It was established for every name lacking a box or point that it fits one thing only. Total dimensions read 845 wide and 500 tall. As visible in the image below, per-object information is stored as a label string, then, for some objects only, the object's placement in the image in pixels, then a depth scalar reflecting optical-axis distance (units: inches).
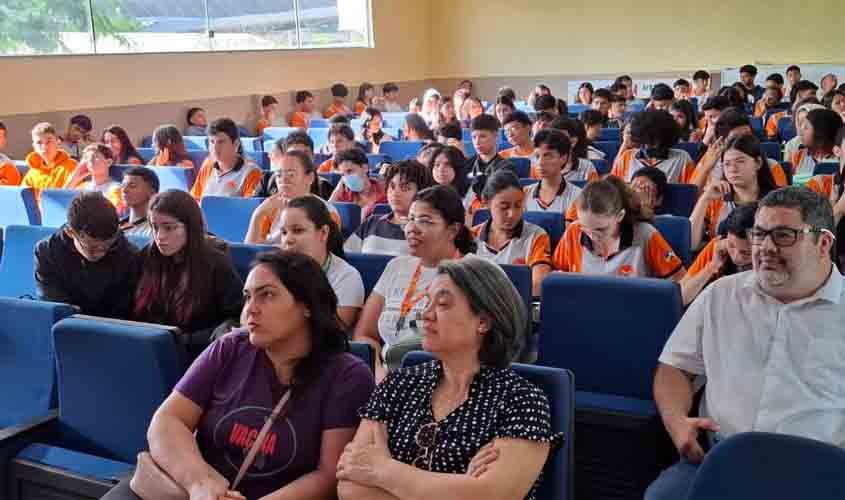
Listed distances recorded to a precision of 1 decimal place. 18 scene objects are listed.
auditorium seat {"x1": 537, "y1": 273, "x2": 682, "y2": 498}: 86.5
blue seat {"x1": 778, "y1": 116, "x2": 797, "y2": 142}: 302.2
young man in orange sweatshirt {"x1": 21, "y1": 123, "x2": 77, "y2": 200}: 239.5
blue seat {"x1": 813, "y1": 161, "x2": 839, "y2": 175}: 184.8
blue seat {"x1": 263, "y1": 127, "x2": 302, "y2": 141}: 346.6
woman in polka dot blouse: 66.4
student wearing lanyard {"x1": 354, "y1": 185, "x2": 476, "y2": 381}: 112.3
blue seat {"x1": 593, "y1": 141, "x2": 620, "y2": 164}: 255.8
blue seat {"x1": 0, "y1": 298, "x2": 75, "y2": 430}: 97.0
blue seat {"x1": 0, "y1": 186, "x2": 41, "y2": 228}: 191.0
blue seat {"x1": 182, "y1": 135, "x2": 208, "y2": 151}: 306.0
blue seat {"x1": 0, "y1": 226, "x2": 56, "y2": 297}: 142.2
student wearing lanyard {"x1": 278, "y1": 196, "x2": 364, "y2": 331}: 116.6
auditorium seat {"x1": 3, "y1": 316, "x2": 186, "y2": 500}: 84.5
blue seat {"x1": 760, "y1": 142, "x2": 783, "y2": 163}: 218.7
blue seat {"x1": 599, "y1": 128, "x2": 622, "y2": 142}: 290.7
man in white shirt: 76.5
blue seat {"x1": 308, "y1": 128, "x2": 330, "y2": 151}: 332.2
